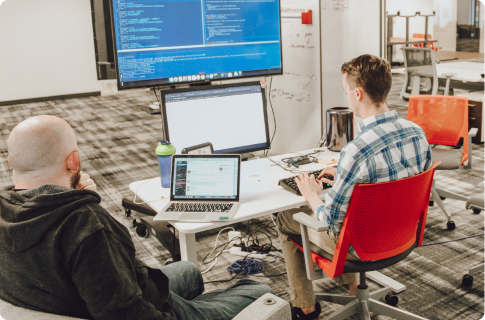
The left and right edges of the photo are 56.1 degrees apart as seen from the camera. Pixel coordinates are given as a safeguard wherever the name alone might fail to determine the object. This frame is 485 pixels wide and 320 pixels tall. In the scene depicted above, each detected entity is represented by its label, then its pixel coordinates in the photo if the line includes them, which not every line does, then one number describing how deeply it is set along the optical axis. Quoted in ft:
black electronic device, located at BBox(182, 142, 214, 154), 7.27
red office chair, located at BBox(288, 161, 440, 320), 5.31
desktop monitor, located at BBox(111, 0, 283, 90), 7.97
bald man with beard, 3.62
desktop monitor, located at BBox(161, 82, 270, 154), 7.80
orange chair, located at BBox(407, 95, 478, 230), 10.09
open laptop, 6.57
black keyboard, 6.83
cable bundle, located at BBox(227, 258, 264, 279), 8.71
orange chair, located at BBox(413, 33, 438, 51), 33.24
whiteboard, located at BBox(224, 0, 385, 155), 10.03
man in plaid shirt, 5.37
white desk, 6.14
